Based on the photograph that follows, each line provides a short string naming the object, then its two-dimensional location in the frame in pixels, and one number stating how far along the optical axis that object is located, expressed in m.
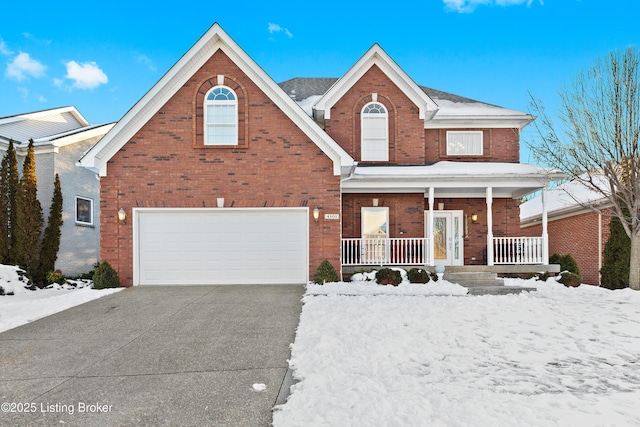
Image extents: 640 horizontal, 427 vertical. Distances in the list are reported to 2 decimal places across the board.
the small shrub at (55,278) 11.59
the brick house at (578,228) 13.67
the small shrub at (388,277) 10.20
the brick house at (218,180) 10.27
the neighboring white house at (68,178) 13.03
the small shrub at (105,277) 9.88
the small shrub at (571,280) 10.77
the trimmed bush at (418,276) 10.43
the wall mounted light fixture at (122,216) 10.07
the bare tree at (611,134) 9.45
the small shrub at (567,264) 12.20
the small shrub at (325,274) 9.95
